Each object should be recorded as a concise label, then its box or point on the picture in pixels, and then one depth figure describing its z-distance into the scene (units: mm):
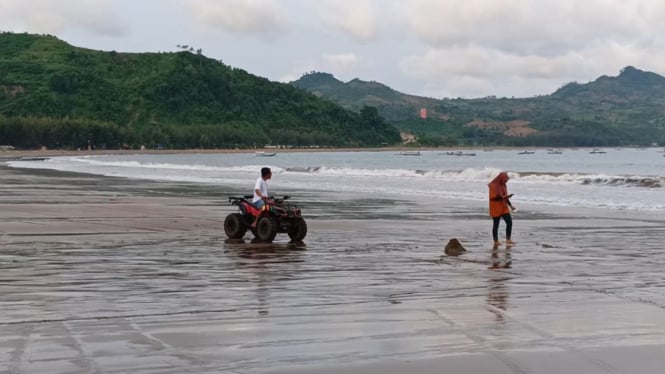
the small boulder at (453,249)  15773
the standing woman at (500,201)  18453
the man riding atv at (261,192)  17641
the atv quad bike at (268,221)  17781
